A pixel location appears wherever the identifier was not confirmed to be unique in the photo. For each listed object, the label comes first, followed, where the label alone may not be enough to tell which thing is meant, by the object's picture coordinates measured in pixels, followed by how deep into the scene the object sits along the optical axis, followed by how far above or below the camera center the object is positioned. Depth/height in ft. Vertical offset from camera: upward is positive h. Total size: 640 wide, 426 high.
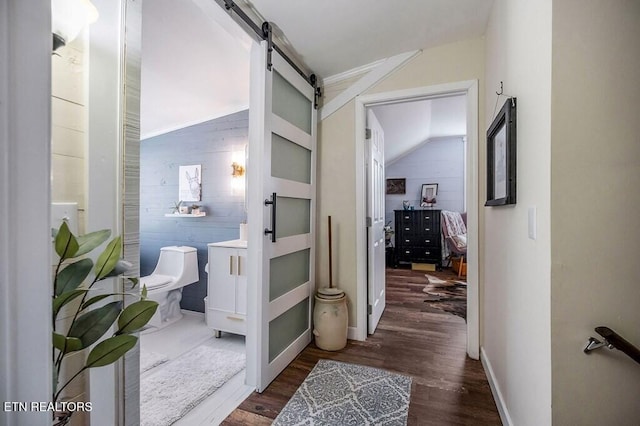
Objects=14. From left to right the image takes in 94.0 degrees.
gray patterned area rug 5.27 -3.65
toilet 9.30 -2.17
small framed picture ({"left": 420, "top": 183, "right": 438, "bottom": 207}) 20.30 +1.22
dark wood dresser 18.19 -1.54
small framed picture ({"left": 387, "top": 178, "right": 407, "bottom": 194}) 21.24 +1.85
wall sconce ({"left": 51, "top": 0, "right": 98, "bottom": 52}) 2.50 +1.69
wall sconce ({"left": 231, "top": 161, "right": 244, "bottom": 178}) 10.12 +1.40
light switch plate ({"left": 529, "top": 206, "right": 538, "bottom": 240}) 3.67 -0.13
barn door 6.13 +0.06
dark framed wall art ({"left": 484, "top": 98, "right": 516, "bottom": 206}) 4.47 +0.94
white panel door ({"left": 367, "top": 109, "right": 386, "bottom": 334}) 8.76 -0.38
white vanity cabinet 8.41 -2.22
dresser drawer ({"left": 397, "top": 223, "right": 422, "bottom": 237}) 18.59 -1.13
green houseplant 2.08 -0.78
